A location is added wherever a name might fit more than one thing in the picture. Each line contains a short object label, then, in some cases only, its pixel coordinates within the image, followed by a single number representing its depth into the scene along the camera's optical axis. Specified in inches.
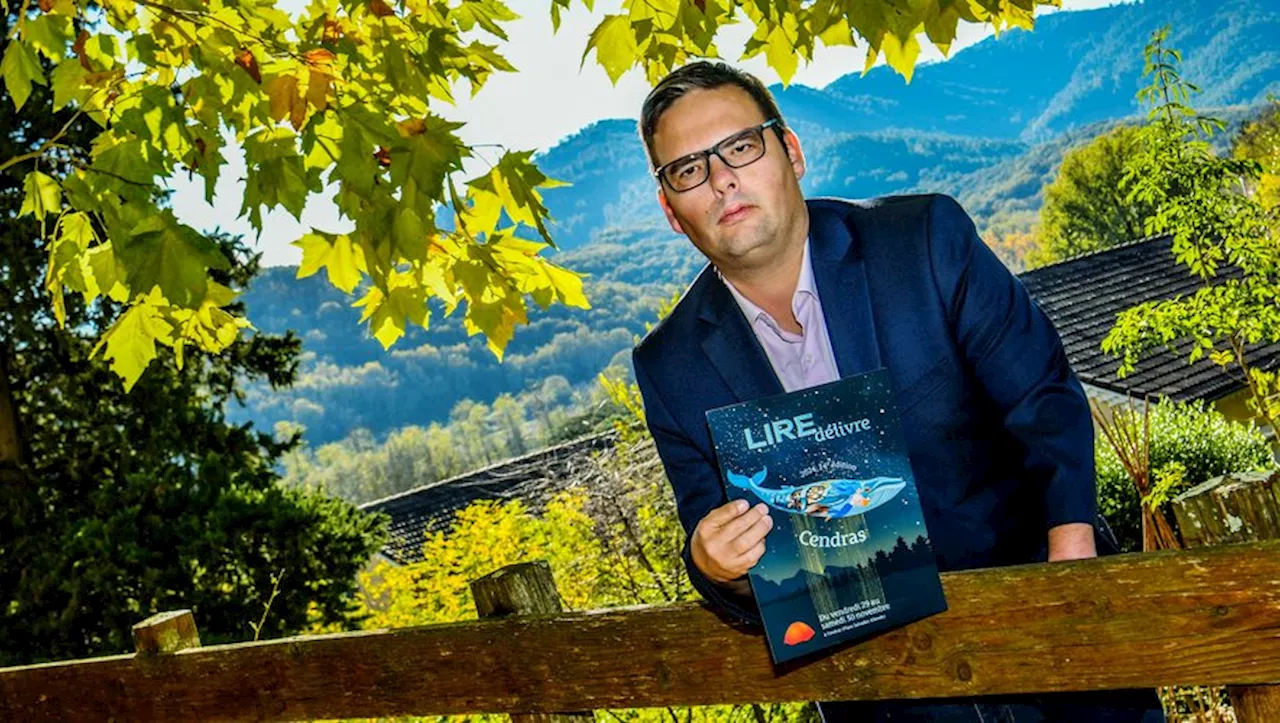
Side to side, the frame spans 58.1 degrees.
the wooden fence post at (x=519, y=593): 91.7
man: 67.7
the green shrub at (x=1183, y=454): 496.4
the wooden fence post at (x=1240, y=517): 61.9
